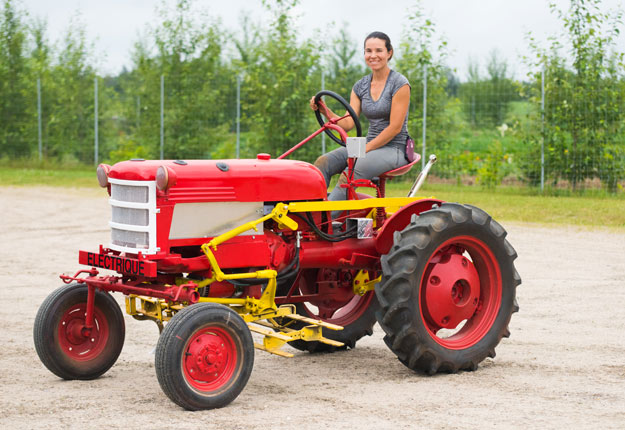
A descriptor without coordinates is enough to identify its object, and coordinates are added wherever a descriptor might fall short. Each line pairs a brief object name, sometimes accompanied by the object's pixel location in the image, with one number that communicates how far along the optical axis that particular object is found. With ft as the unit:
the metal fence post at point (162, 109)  71.51
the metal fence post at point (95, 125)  75.97
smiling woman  20.89
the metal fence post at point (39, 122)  79.00
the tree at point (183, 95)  71.00
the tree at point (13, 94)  80.84
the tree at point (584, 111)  57.93
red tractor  16.94
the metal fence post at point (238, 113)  68.59
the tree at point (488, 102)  65.10
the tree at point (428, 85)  62.69
